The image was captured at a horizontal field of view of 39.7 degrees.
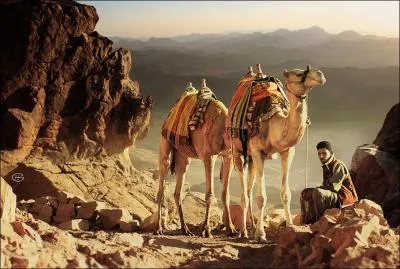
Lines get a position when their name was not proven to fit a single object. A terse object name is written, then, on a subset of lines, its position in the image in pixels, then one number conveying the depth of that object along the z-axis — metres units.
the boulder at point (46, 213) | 9.86
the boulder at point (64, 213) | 9.92
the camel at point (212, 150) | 9.20
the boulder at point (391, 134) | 11.00
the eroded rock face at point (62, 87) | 13.59
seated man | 7.85
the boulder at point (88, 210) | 9.94
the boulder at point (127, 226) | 9.66
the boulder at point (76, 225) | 9.08
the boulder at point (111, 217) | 9.68
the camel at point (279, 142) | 7.34
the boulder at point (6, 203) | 5.69
